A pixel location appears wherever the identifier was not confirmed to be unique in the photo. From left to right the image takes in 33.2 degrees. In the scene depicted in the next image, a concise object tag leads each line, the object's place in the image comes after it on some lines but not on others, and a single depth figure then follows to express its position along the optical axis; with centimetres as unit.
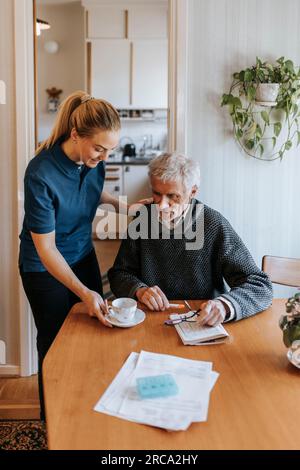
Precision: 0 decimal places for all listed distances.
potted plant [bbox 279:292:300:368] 128
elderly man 178
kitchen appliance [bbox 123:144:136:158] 614
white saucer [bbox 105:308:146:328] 154
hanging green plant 238
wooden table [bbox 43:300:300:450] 99
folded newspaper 145
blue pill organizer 113
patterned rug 213
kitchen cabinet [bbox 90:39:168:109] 586
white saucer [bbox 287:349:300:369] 128
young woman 172
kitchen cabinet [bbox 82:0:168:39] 575
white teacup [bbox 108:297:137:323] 154
